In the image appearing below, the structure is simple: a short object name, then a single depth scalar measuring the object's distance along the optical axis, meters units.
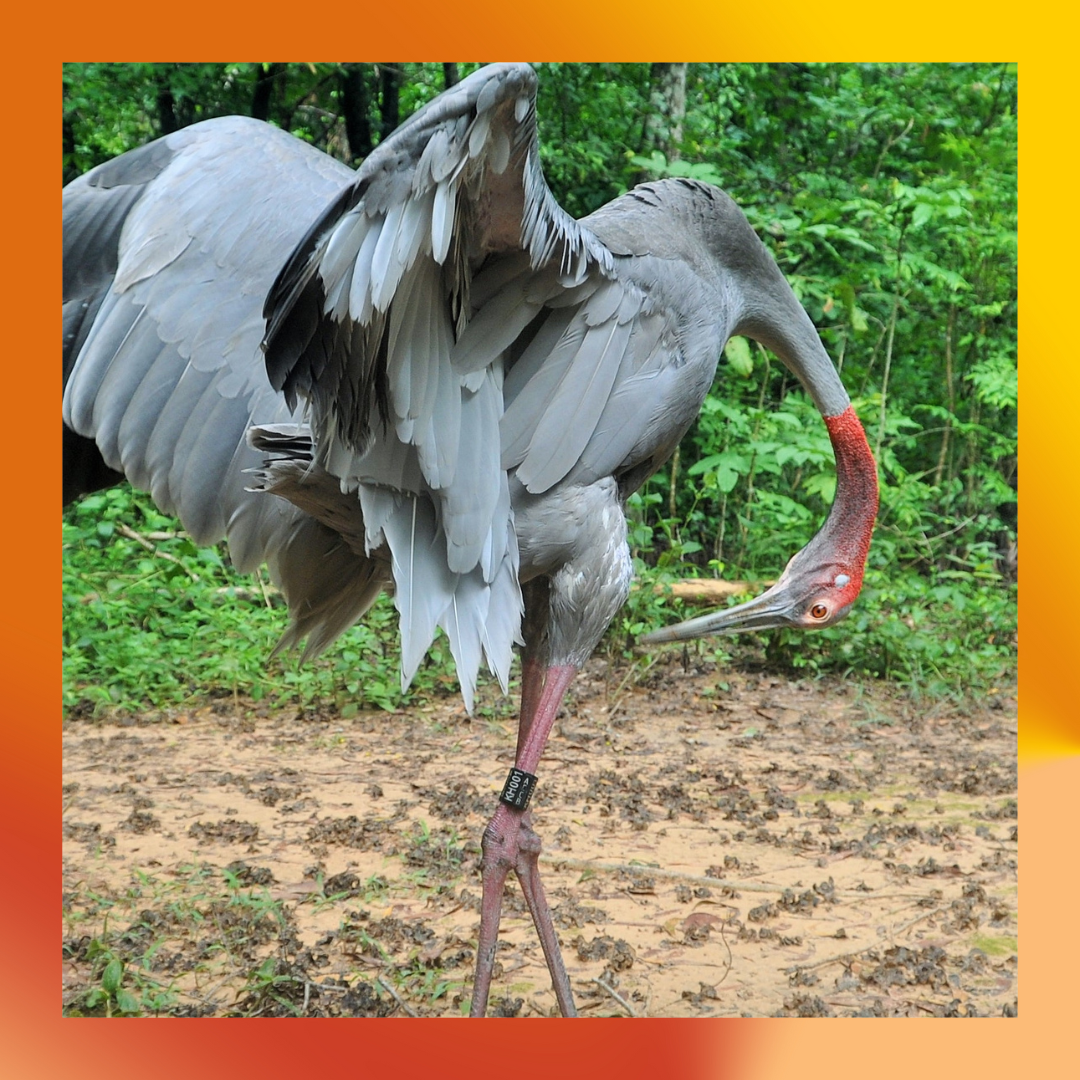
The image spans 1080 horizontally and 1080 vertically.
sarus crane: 2.25
